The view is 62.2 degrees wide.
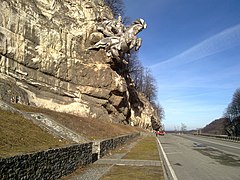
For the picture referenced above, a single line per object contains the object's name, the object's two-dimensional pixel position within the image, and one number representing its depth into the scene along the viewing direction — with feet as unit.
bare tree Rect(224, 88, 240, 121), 168.56
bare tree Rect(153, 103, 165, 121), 283.16
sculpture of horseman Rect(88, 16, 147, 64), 91.01
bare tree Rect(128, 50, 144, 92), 145.41
